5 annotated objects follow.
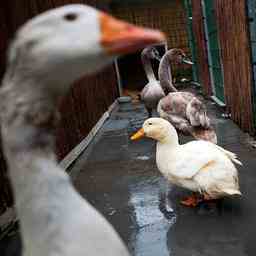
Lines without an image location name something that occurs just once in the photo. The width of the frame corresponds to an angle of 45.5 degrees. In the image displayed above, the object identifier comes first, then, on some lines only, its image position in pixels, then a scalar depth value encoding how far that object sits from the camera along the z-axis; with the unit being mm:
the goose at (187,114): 3297
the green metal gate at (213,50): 4980
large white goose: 759
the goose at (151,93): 4883
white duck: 2191
